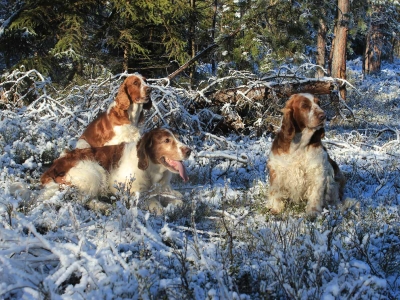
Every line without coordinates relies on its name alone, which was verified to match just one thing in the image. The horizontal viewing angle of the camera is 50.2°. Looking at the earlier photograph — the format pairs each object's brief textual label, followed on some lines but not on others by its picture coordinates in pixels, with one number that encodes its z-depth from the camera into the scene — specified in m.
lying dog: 4.68
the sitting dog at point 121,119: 6.56
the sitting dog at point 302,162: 4.52
